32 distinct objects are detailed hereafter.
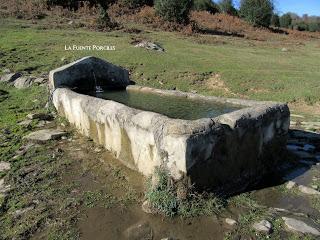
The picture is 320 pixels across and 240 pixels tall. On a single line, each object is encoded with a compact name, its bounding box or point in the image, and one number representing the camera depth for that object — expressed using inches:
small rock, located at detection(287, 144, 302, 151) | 196.7
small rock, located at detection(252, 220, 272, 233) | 122.5
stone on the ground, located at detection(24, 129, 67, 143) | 199.3
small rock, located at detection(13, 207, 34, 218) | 131.6
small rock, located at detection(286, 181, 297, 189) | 153.3
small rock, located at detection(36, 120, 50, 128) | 224.2
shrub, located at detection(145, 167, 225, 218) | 129.6
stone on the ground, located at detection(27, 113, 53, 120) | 234.0
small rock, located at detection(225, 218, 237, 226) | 125.8
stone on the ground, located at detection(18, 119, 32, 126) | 225.2
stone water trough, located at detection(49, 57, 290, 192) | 133.1
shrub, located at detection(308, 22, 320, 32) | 1235.5
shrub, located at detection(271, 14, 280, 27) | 1147.2
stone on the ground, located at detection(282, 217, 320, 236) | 123.1
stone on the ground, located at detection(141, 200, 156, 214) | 131.3
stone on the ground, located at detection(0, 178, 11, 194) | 147.6
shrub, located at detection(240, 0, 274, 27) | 877.2
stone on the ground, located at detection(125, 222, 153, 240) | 120.1
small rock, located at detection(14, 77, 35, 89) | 313.3
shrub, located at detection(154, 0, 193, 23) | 653.8
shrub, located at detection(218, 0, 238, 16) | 1072.8
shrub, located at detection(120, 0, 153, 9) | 740.2
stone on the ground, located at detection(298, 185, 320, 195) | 149.2
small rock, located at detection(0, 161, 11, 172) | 166.6
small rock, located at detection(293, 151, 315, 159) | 188.0
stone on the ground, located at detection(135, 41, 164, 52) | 446.9
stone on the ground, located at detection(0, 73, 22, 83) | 326.2
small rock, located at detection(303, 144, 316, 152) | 197.4
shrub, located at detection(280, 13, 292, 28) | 1207.8
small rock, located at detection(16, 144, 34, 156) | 183.3
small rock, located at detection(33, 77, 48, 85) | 311.9
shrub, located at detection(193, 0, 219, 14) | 958.9
